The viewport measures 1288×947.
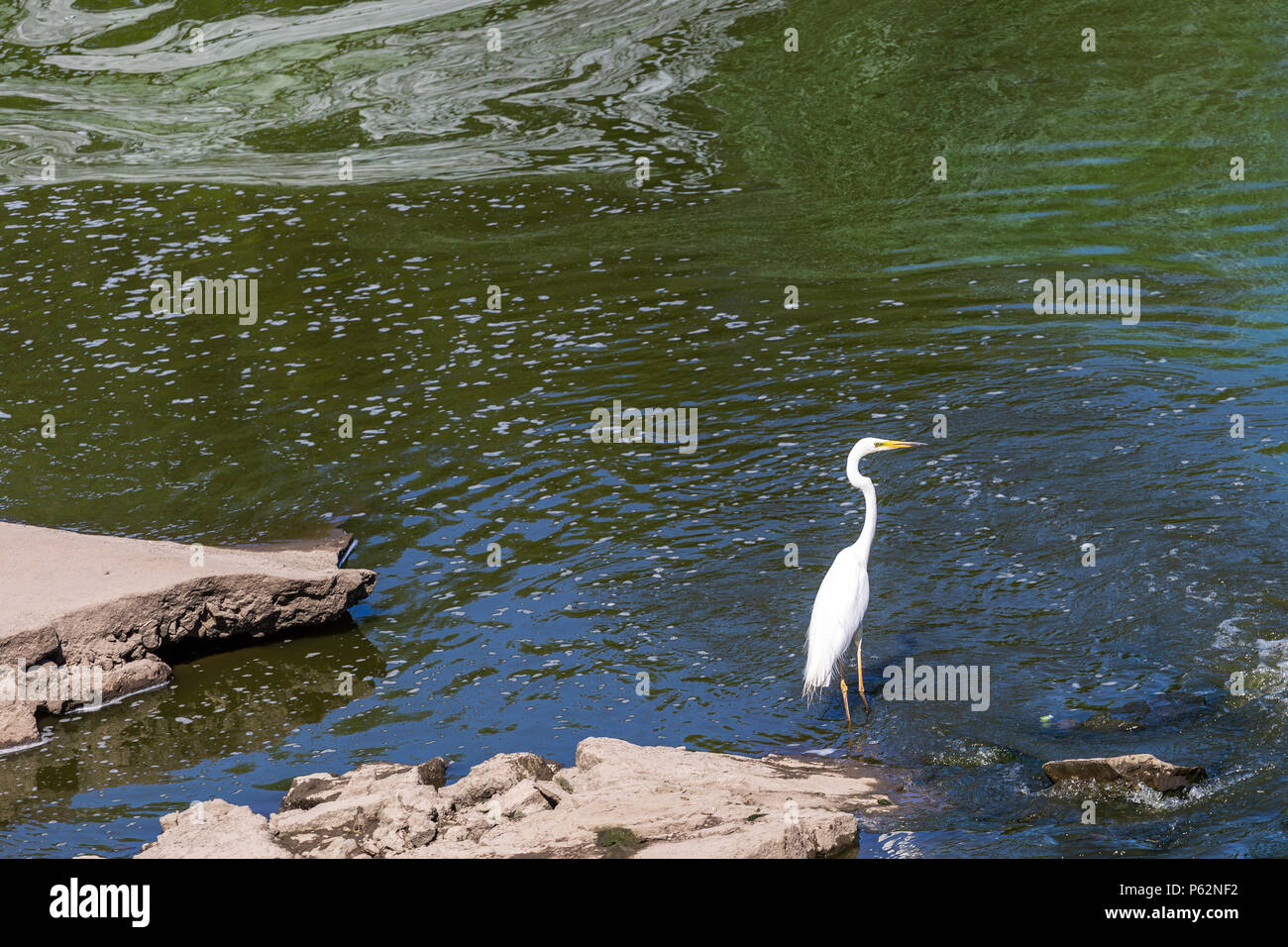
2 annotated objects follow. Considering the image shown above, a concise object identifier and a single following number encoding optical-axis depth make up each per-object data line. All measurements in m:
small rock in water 14.66
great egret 17.42
